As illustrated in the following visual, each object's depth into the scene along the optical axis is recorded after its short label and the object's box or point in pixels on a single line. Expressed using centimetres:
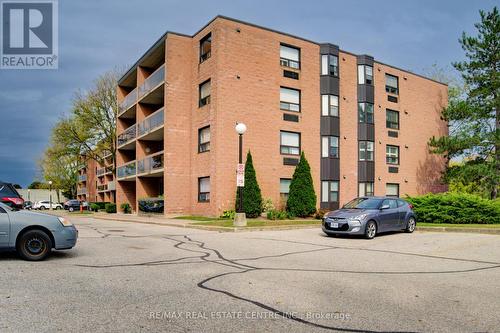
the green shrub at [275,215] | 2430
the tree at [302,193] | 2662
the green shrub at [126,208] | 3716
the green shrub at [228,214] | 2474
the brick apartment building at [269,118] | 2641
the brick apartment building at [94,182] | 6657
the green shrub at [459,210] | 1947
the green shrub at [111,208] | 4012
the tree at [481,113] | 3148
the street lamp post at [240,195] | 1842
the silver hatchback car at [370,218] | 1410
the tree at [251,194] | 2481
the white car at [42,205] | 7069
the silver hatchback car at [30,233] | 865
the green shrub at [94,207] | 4818
